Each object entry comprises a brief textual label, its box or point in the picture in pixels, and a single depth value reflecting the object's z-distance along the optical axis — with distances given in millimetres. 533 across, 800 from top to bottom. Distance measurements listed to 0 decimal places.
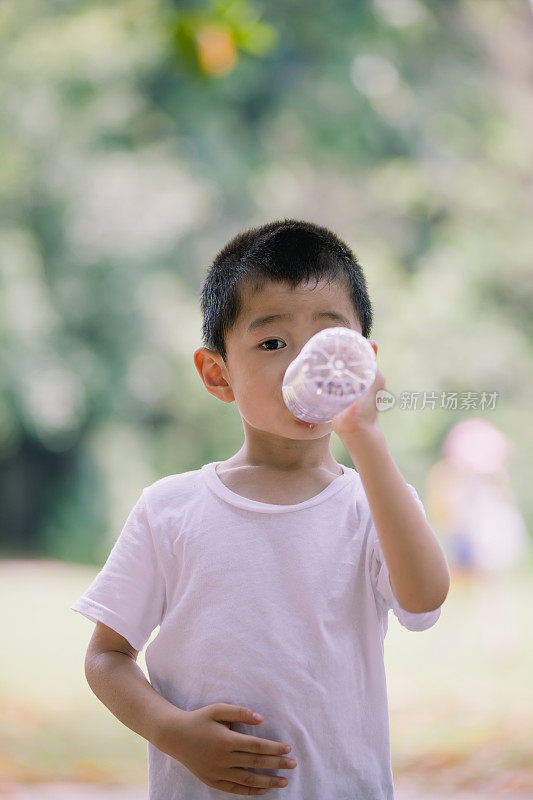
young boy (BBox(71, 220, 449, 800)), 2297
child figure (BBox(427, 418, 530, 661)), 7539
